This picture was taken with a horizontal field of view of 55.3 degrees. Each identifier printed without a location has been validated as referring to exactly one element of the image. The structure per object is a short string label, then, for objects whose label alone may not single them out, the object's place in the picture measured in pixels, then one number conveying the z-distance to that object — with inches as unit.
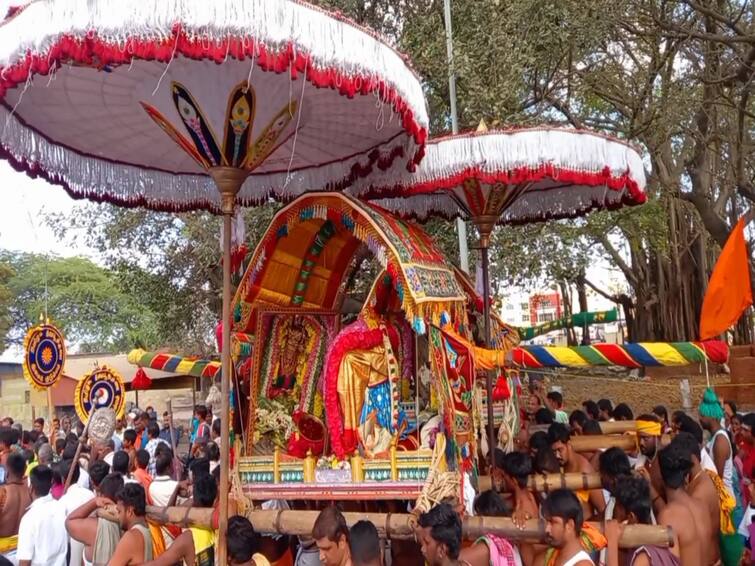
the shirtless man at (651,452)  194.1
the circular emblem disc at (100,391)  315.6
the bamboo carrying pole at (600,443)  250.2
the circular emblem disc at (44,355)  343.9
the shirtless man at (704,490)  181.8
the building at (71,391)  767.1
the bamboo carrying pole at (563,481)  195.0
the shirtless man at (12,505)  207.2
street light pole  384.8
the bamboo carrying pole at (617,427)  299.4
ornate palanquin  208.2
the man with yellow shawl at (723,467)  196.7
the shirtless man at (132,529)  157.9
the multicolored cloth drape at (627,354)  259.4
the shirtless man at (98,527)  180.5
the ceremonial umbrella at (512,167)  210.8
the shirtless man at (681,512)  159.6
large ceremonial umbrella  145.5
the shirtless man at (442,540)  128.0
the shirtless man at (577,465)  215.5
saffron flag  238.1
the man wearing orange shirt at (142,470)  234.6
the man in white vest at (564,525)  137.8
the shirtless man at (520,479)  184.1
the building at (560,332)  698.2
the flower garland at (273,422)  248.1
